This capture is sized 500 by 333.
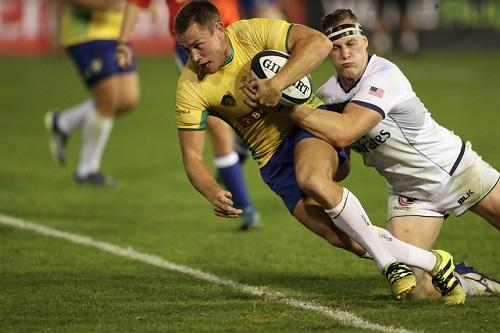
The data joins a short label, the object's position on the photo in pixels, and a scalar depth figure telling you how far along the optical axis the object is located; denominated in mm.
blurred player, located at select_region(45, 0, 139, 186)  23562
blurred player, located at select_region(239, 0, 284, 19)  22797
